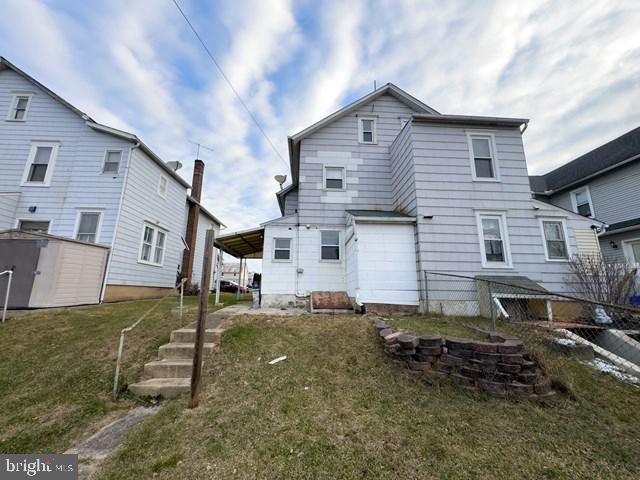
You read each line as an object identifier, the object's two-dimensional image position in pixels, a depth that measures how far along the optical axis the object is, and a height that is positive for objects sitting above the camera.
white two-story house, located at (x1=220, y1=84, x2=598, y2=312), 7.62 +2.15
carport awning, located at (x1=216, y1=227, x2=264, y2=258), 9.78 +1.77
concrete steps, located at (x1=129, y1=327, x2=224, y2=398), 3.48 -1.30
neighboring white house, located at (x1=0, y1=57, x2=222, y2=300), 9.51 +4.14
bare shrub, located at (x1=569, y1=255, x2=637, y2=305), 6.62 +0.20
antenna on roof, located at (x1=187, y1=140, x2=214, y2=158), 14.19 +7.82
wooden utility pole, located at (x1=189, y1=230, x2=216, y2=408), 3.07 -0.61
